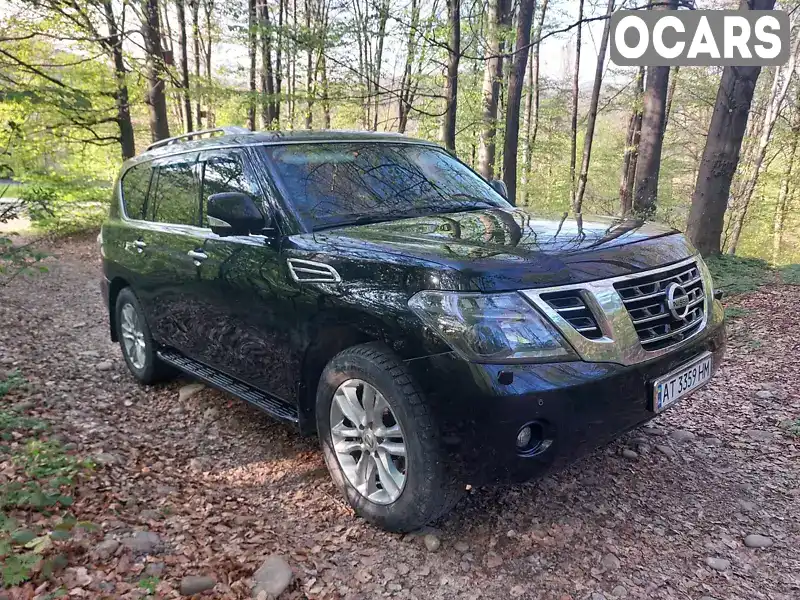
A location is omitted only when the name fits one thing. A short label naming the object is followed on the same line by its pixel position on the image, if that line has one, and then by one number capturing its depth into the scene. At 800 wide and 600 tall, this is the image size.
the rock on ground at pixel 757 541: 2.55
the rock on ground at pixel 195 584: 2.22
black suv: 2.20
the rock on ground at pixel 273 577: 2.27
